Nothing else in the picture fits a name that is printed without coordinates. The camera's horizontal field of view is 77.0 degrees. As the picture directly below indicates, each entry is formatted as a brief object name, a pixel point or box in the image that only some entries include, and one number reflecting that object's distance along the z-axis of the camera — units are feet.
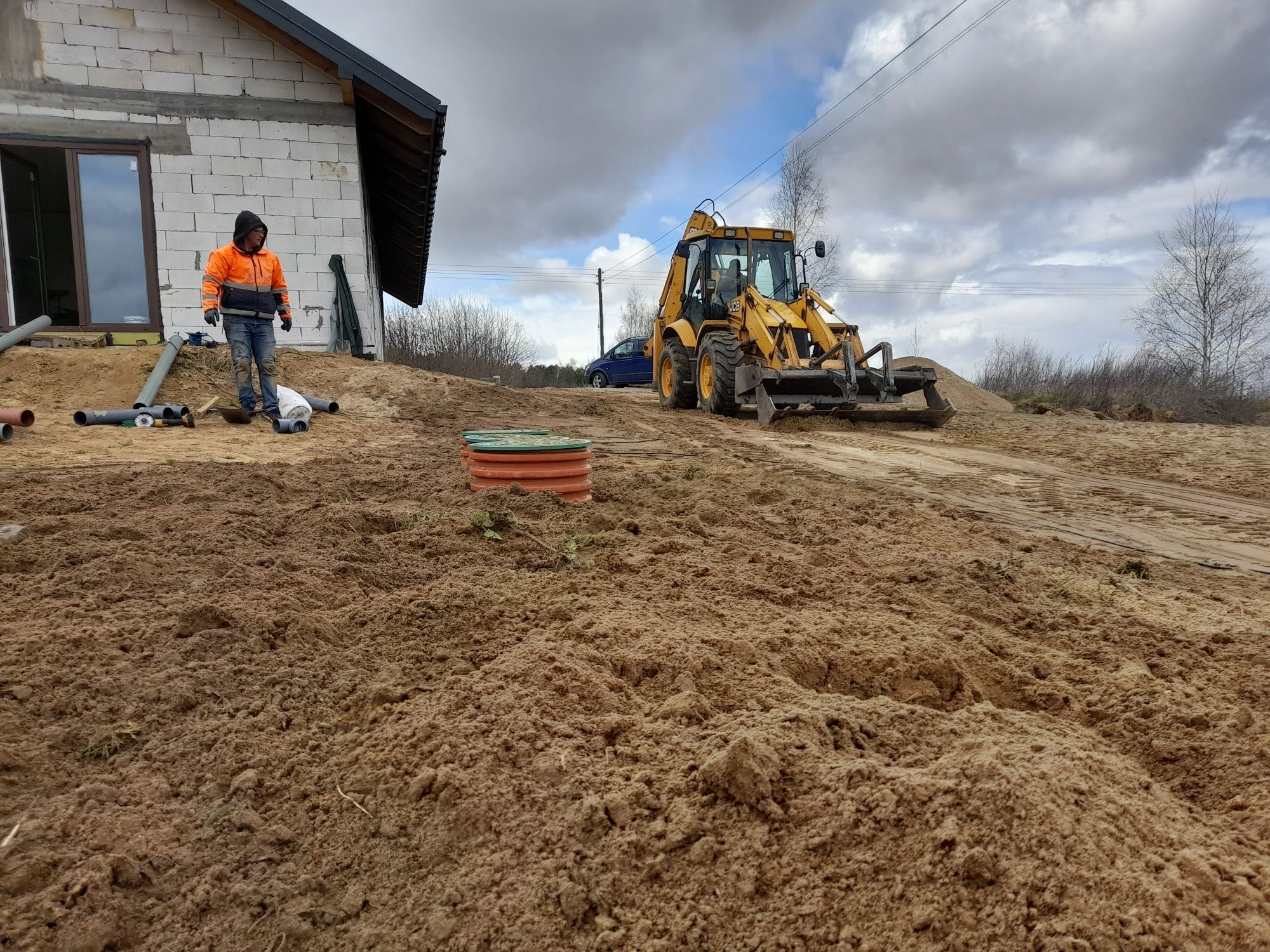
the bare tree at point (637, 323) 173.93
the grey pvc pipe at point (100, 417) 23.90
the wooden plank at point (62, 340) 31.89
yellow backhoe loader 35.94
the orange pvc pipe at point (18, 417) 21.17
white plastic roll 26.32
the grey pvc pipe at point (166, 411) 24.98
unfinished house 33.73
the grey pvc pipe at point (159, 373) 26.94
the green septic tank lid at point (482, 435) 18.66
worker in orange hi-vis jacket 25.35
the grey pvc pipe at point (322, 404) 28.68
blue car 80.33
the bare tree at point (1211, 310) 87.45
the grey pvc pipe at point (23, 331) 29.43
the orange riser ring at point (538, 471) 15.78
